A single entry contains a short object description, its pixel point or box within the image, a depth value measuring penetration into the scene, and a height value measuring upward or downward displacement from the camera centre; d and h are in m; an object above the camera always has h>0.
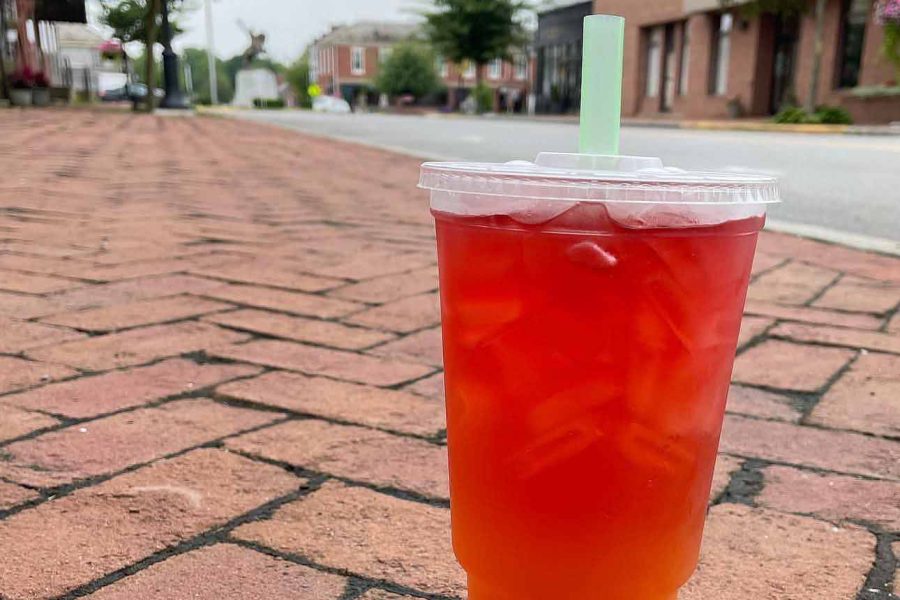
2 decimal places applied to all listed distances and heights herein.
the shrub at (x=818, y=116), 15.47 -0.17
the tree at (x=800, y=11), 15.79 +2.15
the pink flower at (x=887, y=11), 13.80 +1.64
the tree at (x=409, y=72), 48.47 +2.00
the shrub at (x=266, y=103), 52.25 +0.15
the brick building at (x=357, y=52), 60.31 +3.96
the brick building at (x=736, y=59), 17.59 +1.20
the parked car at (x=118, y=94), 41.84 +0.59
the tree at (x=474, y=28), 31.56 +3.02
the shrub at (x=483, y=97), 34.80 +0.39
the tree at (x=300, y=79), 67.88 +2.19
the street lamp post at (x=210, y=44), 42.78 +3.17
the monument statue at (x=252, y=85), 49.22 +1.21
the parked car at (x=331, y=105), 46.86 +0.04
